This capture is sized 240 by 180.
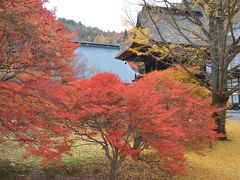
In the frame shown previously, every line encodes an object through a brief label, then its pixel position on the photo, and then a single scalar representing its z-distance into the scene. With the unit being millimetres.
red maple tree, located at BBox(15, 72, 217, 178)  7324
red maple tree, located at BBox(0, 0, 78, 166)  6539
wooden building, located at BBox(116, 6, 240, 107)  15541
